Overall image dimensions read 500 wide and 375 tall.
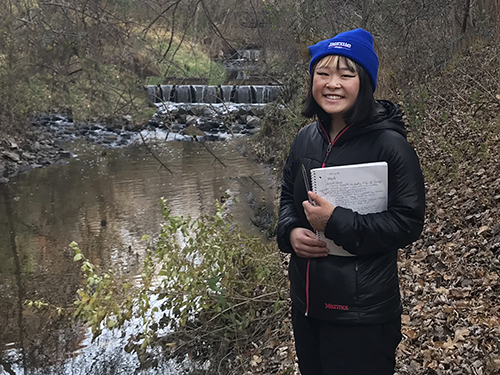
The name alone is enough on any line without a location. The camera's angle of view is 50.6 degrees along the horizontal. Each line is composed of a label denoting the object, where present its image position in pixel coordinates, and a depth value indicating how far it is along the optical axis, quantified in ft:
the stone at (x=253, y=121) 61.99
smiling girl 6.27
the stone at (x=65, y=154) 53.06
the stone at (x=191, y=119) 65.69
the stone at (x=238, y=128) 61.01
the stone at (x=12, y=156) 49.42
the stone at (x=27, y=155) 50.92
